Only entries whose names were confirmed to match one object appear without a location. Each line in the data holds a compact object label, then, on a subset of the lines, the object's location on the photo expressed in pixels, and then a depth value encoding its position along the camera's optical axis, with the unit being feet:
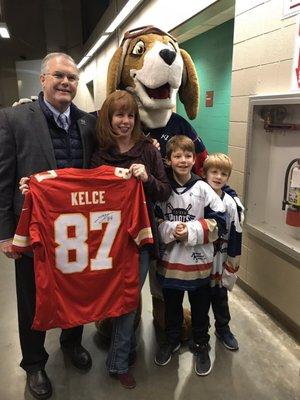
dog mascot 6.14
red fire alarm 13.66
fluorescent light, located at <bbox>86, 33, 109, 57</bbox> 22.03
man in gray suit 4.91
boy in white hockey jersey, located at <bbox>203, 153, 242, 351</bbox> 5.98
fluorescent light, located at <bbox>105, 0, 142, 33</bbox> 14.69
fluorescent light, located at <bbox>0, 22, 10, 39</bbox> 22.35
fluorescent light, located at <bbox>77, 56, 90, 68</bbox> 31.36
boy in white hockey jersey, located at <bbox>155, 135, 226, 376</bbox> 5.53
